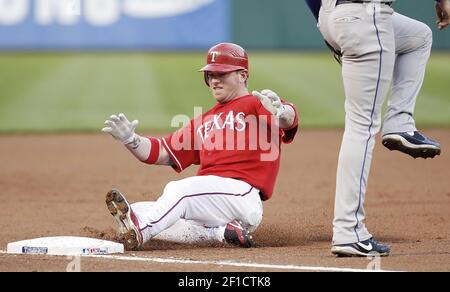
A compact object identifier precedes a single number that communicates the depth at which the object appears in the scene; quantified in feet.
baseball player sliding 34.19
